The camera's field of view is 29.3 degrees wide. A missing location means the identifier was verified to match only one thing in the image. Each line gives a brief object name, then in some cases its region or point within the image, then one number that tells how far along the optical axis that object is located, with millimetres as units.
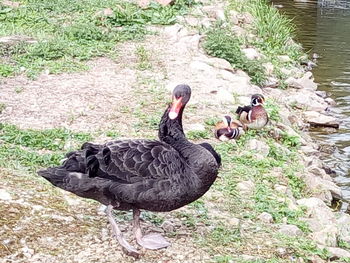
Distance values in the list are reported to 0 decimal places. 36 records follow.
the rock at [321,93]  11469
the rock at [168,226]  4852
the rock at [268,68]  11023
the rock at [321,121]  10055
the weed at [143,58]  9242
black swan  4344
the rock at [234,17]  12867
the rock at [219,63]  9742
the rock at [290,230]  5230
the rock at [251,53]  11061
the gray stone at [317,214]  5667
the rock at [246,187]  5892
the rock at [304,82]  11266
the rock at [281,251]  4824
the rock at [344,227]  5720
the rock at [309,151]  8227
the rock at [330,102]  11227
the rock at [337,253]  5086
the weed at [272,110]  8336
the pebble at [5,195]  4816
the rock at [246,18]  13344
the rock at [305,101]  10516
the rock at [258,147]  7043
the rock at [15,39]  9625
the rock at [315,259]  4852
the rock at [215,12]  12531
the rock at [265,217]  5393
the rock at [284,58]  12336
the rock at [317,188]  6793
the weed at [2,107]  7209
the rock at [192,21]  11678
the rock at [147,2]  12258
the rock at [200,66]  9438
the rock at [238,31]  12039
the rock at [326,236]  5309
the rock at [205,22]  11578
